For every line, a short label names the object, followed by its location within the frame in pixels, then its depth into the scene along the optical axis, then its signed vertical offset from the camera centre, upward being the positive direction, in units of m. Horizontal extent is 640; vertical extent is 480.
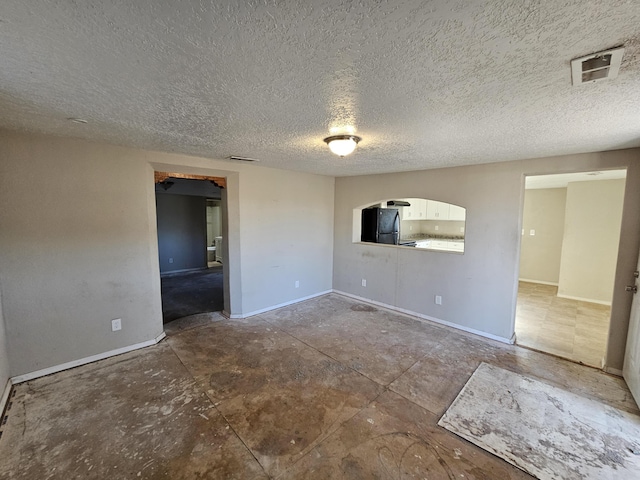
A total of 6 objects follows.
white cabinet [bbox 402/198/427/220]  6.04 +0.30
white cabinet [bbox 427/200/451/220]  6.06 +0.30
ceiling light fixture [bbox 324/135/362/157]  2.18 +0.67
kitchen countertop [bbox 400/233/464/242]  6.45 -0.36
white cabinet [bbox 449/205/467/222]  5.86 +0.24
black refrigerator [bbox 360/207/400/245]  4.86 -0.04
